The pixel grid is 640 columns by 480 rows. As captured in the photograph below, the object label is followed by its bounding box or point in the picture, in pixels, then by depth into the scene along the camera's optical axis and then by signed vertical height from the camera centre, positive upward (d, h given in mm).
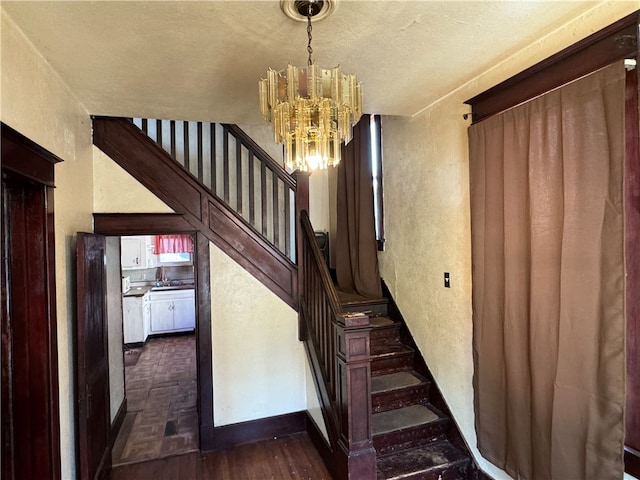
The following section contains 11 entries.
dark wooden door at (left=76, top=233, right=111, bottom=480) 2193 -777
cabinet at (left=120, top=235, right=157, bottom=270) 6934 -178
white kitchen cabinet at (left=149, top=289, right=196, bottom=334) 6629 -1287
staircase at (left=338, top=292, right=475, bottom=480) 2453 -1391
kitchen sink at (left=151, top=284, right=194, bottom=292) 6695 -856
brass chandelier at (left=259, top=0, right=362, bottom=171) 1361 +513
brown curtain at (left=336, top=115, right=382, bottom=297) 3629 +210
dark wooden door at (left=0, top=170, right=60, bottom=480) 1757 -475
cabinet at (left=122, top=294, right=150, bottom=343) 6117 -1303
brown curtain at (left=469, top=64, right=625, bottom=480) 1515 -239
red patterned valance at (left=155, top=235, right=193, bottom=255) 7188 -38
